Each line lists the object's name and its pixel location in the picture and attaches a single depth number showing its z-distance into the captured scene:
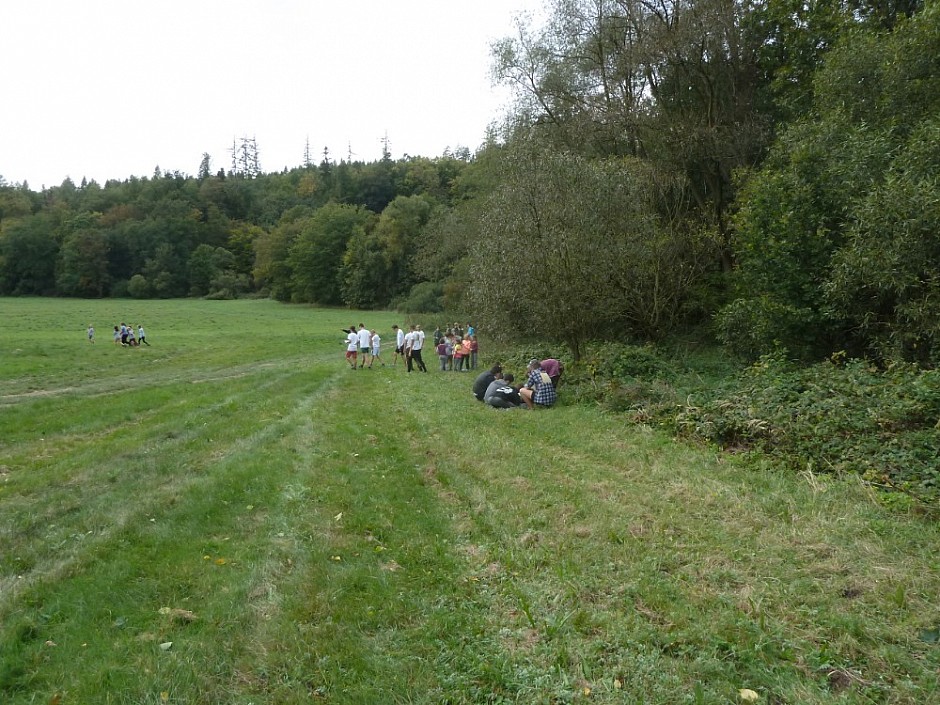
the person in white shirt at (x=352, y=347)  21.86
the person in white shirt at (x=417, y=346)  20.58
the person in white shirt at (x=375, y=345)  22.03
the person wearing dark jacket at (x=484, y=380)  14.21
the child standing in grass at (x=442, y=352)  20.83
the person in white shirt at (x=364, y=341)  21.59
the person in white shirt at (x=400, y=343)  22.17
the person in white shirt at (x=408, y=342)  20.59
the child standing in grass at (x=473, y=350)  20.73
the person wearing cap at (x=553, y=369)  14.26
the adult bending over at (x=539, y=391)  13.16
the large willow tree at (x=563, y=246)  15.66
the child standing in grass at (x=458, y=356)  20.48
